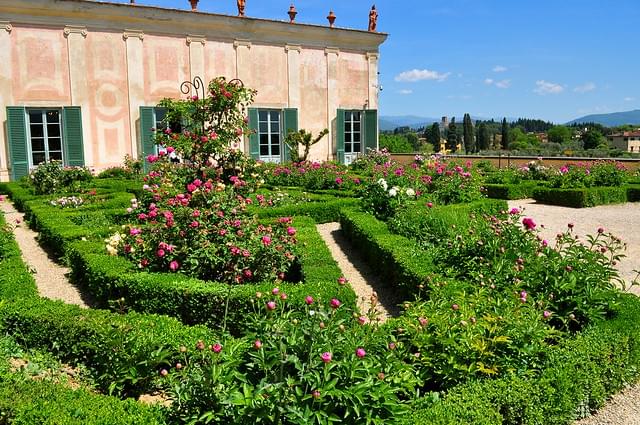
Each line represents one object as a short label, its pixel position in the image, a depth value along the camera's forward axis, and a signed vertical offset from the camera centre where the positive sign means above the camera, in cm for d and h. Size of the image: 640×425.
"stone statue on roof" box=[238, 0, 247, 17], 1828 +484
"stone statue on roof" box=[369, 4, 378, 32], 2097 +498
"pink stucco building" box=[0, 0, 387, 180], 1519 +254
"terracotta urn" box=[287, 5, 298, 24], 1933 +483
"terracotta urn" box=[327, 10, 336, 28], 2016 +485
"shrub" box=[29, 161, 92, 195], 1243 -52
